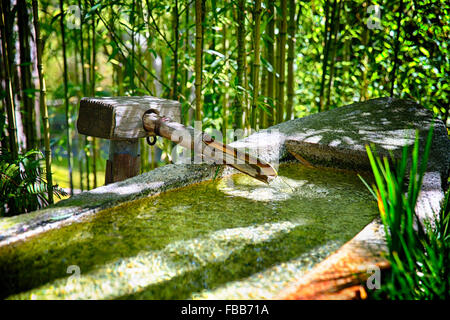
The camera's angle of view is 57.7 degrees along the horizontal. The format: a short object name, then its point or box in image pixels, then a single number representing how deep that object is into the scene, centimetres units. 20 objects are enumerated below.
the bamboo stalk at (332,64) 281
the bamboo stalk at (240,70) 214
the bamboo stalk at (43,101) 184
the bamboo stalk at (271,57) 264
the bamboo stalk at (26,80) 260
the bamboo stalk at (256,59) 189
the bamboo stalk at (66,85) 220
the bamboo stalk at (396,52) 235
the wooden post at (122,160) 178
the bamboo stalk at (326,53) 256
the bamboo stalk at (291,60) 276
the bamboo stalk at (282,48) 224
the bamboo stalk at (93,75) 261
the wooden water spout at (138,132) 159
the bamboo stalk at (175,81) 212
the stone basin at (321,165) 100
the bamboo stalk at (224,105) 303
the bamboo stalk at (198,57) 176
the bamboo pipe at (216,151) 156
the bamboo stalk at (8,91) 197
